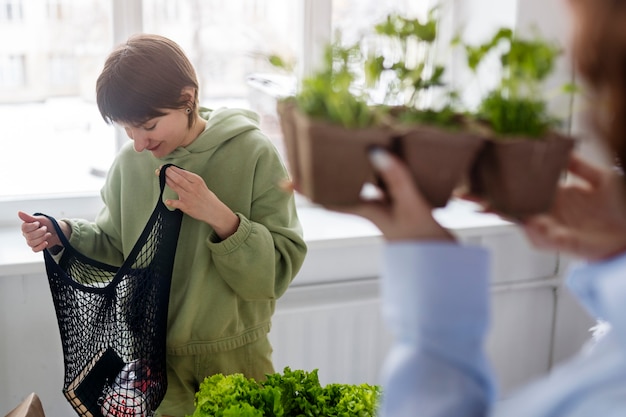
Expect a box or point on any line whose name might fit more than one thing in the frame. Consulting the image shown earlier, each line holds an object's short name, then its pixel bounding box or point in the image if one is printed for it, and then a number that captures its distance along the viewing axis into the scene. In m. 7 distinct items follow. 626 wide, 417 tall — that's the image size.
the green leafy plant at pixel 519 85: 0.62
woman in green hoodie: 1.28
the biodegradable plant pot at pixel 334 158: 0.65
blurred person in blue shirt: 0.59
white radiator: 1.94
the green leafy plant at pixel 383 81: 0.66
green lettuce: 1.18
